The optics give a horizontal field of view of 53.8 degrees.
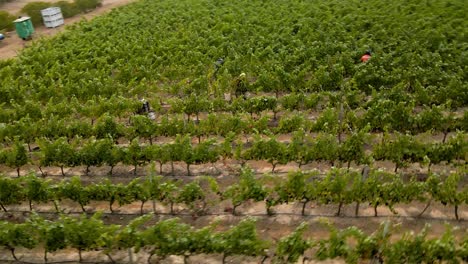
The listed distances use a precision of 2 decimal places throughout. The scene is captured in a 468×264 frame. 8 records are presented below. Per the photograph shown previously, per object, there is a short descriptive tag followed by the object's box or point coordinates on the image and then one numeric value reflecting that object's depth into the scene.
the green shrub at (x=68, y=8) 31.50
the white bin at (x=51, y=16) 29.00
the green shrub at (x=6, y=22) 29.46
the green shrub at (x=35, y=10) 30.22
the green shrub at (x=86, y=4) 32.59
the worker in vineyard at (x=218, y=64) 17.22
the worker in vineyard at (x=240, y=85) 15.24
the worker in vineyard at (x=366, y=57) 16.35
